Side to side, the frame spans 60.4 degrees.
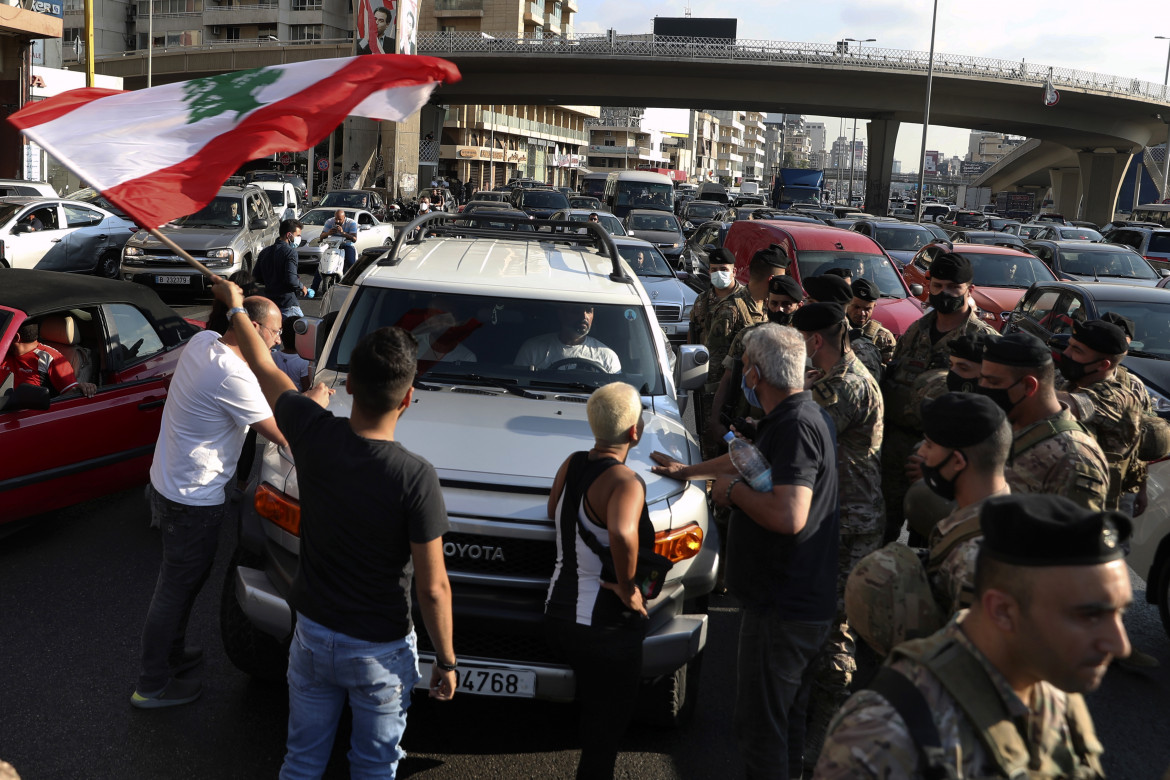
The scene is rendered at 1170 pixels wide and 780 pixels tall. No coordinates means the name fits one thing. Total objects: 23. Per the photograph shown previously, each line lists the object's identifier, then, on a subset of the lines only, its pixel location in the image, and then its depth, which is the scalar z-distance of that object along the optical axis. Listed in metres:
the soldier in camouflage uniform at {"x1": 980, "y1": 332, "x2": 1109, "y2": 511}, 3.61
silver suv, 16.59
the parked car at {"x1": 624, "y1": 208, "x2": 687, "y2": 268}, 24.45
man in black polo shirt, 3.51
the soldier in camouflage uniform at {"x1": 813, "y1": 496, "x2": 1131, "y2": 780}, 1.72
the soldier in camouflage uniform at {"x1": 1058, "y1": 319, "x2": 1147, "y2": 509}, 4.96
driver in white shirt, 5.14
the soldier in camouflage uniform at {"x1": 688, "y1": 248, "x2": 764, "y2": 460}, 7.27
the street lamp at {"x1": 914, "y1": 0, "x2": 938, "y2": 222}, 47.34
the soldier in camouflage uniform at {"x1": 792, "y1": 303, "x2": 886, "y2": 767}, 4.36
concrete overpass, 48.84
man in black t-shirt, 2.92
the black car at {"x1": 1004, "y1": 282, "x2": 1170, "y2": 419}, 8.49
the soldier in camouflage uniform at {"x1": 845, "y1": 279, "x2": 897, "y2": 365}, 6.48
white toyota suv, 3.86
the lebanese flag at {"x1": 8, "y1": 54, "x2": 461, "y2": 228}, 3.72
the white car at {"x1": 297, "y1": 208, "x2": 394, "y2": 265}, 21.81
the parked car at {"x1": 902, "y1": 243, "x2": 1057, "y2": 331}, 14.95
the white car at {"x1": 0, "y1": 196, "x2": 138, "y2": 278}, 16.62
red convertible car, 5.77
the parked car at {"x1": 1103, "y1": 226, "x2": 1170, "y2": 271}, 24.84
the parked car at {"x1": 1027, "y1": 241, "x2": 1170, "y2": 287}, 17.70
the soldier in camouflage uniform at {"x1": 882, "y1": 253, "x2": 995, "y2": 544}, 5.94
